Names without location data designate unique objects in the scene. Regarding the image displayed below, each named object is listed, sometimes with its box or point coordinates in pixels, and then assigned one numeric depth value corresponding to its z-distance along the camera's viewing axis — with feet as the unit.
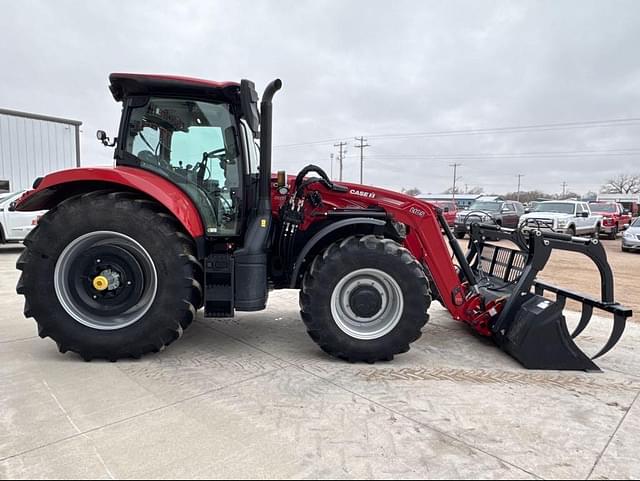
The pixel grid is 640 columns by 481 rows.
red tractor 10.98
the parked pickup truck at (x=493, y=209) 52.63
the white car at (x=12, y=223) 31.94
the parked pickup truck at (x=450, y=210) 62.23
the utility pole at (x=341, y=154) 196.58
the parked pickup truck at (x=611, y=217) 61.93
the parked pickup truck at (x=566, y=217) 51.34
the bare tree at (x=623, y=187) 233.80
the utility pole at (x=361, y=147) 185.26
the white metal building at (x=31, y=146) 48.06
